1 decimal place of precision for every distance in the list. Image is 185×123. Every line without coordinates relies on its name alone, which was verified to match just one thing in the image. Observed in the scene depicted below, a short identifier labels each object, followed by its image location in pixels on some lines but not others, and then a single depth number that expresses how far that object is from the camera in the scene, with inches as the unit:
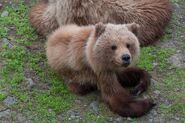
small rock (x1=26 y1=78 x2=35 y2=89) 425.5
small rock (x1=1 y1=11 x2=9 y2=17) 525.1
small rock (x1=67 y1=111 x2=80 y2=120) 392.4
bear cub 384.3
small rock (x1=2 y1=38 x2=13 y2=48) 476.7
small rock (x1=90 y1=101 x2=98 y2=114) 399.6
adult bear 474.2
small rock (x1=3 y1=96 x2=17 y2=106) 404.9
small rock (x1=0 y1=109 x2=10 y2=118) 392.2
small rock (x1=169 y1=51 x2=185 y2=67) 455.0
